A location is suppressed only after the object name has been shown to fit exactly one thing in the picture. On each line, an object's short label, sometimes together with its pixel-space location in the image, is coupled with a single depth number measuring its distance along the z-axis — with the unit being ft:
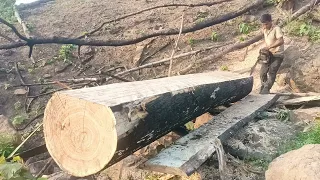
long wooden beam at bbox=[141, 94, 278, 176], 10.00
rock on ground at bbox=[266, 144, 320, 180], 8.72
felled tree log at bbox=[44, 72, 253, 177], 8.91
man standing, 19.65
